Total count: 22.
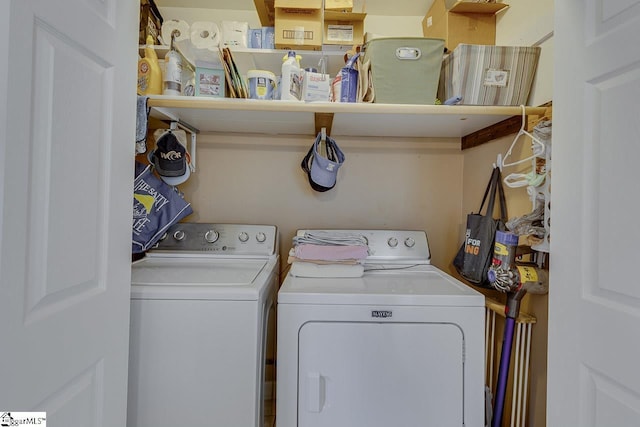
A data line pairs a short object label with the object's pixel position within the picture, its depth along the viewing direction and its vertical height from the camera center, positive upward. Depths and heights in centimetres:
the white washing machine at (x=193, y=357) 107 -51
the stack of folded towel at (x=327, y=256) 143 -20
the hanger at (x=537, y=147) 119 +29
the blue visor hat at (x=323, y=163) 170 +29
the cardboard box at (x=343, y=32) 184 +112
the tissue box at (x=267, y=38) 183 +106
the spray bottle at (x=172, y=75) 150 +67
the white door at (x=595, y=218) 74 +1
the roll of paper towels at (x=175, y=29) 188 +112
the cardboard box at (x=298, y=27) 172 +106
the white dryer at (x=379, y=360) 112 -53
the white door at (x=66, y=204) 60 +1
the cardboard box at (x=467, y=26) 165 +105
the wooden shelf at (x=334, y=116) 141 +51
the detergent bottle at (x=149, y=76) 152 +67
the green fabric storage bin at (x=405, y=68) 141 +70
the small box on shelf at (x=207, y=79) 146 +64
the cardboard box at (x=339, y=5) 180 +124
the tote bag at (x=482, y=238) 142 -9
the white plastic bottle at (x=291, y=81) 147 +65
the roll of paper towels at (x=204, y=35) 187 +109
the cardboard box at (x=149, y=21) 177 +112
